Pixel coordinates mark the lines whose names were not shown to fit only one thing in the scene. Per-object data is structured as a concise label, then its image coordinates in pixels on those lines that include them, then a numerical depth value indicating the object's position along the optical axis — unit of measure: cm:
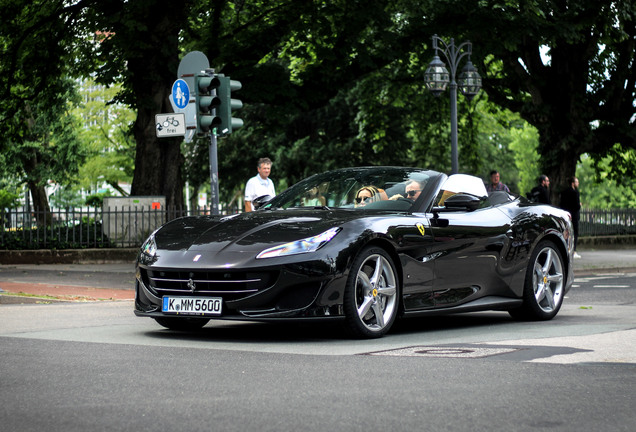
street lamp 2270
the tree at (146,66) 2172
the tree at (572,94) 3081
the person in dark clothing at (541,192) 2270
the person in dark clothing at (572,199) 2417
